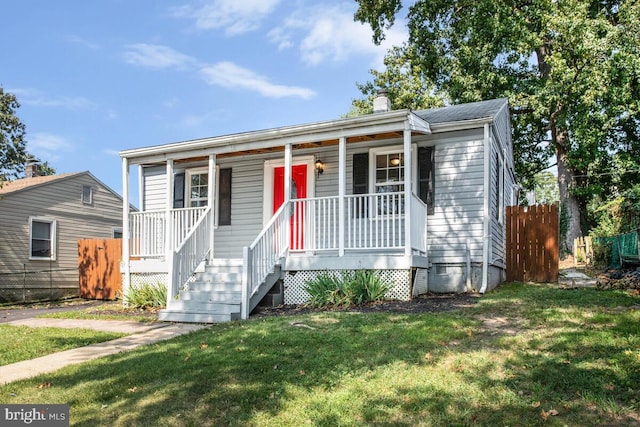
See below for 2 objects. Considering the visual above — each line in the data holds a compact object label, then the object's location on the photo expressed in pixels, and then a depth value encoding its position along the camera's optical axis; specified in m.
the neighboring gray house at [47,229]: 16.89
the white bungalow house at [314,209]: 8.77
